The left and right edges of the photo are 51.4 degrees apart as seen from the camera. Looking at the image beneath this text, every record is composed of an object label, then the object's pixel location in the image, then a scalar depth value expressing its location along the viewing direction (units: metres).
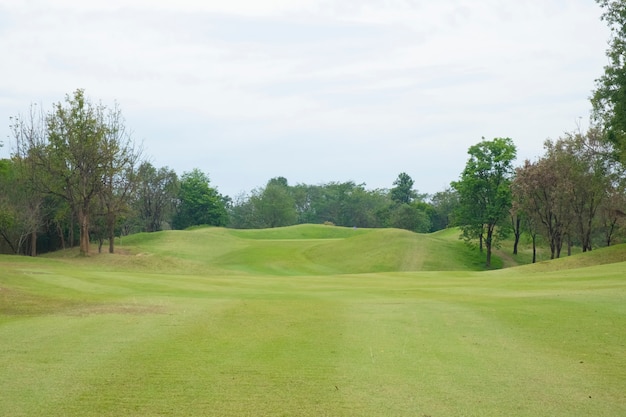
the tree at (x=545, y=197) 64.31
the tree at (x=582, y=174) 57.38
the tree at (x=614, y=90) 42.43
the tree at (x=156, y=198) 125.19
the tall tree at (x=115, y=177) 55.19
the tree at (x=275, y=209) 149.62
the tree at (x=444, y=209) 152.75
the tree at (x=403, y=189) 192.50
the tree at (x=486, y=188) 78.50
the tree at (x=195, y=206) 134.62
